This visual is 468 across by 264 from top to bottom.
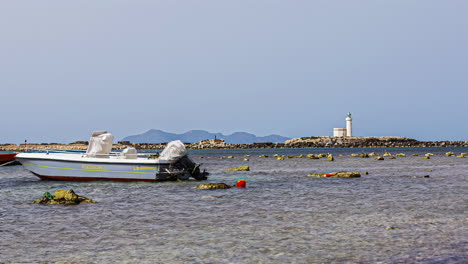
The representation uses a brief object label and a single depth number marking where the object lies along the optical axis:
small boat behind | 65.26
